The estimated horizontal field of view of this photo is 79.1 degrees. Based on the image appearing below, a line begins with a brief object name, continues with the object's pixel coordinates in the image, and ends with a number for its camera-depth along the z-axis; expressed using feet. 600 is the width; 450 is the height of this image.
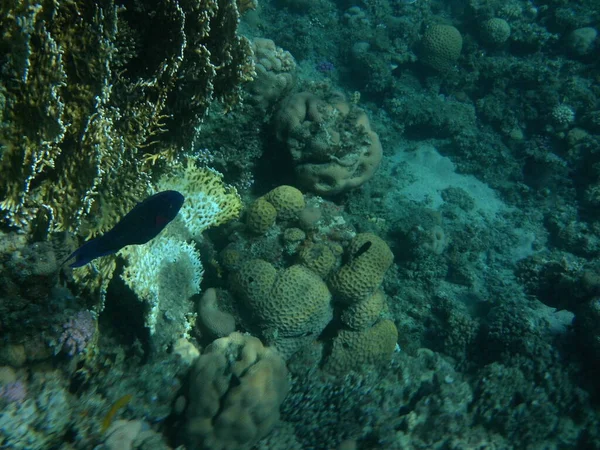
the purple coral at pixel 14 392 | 8.89
